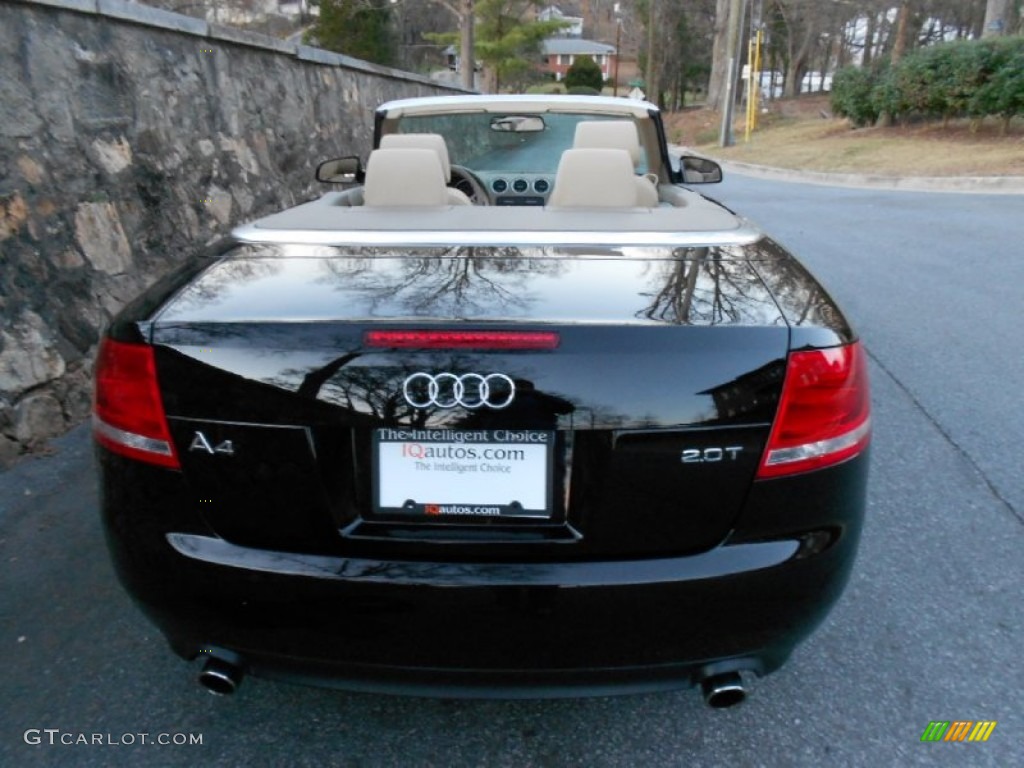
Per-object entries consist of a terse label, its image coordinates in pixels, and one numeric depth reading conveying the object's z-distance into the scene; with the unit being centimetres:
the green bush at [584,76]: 5874
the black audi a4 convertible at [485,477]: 168
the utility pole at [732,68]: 2955
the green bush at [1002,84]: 1864
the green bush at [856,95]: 2592
